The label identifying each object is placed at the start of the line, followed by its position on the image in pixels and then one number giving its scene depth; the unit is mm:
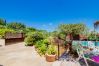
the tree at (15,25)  21374
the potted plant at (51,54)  3138
